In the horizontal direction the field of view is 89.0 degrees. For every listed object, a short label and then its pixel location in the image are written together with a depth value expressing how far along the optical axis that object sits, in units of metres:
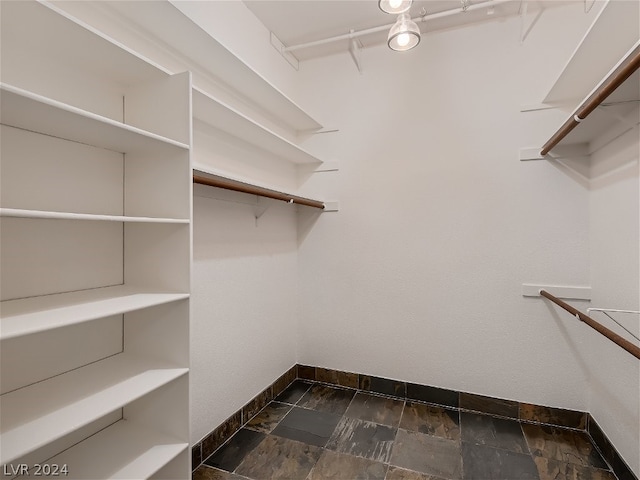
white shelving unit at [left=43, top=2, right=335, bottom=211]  1.28
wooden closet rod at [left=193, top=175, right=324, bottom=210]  1.39
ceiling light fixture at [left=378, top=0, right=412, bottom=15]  1.49
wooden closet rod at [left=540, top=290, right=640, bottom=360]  1.08
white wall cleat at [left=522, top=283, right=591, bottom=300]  1.95
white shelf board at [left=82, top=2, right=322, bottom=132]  1.27
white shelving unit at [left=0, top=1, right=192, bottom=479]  0.92
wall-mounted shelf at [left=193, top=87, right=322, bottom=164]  1.49
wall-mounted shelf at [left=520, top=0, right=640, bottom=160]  1.17
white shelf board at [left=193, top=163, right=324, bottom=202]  1.47
